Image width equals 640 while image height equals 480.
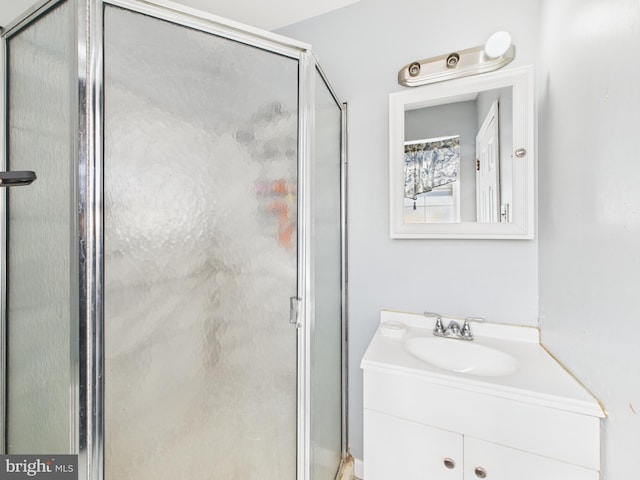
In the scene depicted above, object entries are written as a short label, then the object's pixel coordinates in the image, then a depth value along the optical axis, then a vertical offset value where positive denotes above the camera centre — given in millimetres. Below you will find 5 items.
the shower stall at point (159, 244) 647 -9
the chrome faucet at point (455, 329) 1210 -388
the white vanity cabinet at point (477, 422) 778 -556
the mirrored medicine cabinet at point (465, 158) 1175 +372
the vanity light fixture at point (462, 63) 1146 +775
